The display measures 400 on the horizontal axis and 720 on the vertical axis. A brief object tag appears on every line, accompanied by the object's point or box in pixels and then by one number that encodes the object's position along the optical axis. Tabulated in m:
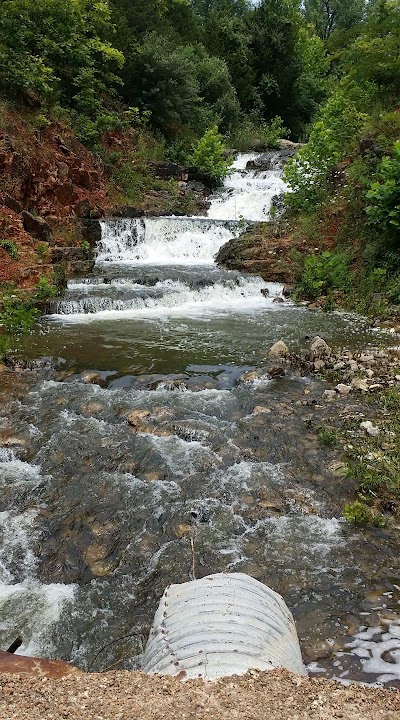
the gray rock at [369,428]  5.04
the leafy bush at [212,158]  19.14
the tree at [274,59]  28.08
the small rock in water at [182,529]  3.74
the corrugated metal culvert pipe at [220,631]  1.93
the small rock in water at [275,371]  6.74
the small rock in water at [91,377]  6.54
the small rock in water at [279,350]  7.37
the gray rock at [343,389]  6.12
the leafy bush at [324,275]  11.33
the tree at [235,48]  27.53
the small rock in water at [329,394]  6.05
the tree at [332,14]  42.59
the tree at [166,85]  19.75
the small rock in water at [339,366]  6.91
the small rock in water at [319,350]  7.23
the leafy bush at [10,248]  10.51
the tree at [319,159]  14.24
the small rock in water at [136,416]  5.38
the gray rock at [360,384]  6.15
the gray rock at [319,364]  6.99
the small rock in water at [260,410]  5.68
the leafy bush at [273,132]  23.97
